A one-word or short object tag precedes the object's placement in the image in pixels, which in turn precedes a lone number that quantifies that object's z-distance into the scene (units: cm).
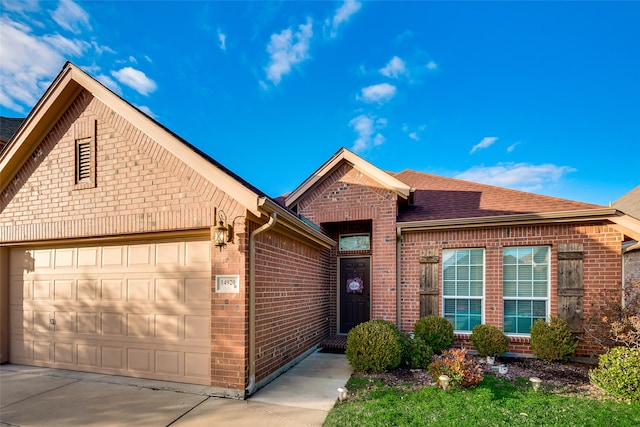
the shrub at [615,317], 520
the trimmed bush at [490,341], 654
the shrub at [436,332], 683
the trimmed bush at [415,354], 592
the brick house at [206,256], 488
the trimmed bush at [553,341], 632
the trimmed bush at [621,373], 439
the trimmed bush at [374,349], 553
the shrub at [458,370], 477
